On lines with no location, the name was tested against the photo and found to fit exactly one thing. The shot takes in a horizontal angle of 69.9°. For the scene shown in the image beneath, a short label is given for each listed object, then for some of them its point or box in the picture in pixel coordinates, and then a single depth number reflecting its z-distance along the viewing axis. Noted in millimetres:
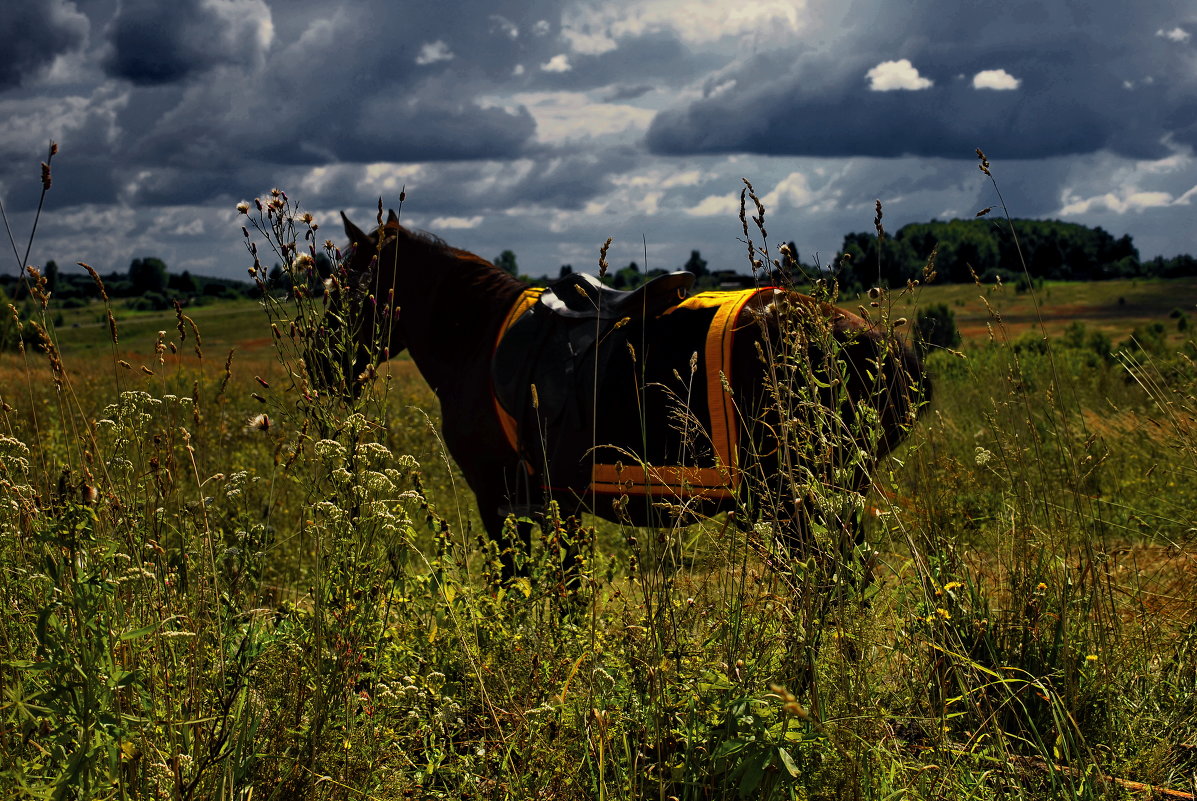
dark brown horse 3885
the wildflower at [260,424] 2242
